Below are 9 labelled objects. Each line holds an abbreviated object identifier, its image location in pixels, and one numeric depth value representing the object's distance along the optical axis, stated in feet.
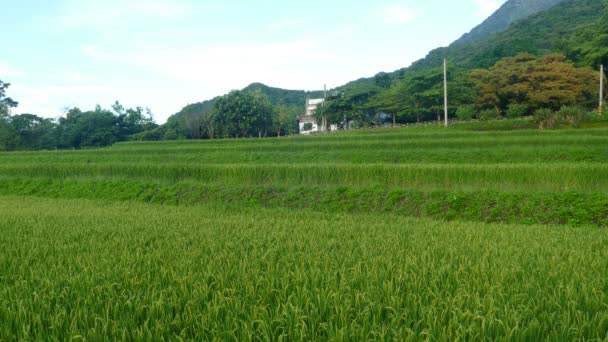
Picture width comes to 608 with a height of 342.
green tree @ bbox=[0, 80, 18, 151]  130.00
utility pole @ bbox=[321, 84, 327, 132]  144.26
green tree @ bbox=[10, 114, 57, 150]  146.92
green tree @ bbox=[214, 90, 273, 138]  146.61
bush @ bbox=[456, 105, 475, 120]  101.77
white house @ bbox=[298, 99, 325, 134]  204.25
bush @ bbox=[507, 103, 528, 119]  93.30
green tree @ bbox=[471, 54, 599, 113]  96.37
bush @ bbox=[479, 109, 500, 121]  90.48
